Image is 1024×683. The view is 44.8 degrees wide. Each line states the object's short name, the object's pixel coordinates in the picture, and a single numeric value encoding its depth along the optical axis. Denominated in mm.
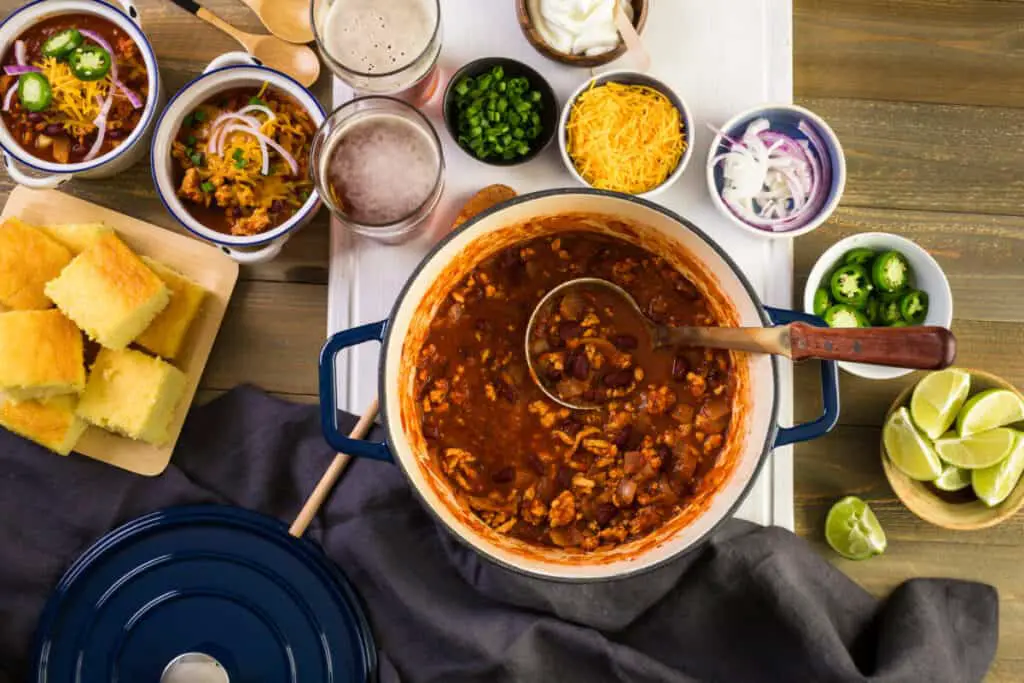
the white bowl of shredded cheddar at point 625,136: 881
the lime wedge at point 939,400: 896
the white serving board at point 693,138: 912
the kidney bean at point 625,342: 839
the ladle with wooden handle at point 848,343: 624
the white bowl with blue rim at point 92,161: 882
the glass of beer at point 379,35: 880
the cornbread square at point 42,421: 873
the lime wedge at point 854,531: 914
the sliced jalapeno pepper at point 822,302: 906
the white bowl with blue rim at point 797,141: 896
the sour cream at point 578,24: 872
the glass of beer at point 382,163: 878
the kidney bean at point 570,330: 838
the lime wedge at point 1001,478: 889
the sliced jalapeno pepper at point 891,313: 910
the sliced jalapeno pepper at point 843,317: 902
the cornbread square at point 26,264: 872
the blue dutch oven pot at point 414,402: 767
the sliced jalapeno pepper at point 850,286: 906
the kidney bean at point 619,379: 837
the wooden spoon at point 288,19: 911
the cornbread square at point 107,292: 859
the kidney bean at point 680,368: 838
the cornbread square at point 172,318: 897
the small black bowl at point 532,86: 893
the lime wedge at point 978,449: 886
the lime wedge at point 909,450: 893
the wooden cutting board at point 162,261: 910
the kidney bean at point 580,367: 836
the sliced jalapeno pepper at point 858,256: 907
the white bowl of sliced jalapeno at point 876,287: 901
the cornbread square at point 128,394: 872
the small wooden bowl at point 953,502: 898
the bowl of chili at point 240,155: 885
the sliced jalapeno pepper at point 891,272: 905
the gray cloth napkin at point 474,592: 885
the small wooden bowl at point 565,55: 888
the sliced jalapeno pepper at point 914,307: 905
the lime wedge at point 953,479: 908
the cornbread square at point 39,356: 850
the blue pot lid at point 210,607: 896
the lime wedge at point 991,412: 894
